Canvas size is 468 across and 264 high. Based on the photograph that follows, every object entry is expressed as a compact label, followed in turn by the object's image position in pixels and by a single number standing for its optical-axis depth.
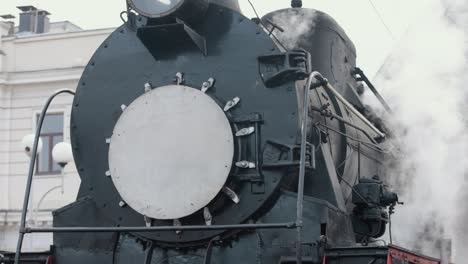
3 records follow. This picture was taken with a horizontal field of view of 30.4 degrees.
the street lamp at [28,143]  12.50
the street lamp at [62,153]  12.50
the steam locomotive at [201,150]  4.79
